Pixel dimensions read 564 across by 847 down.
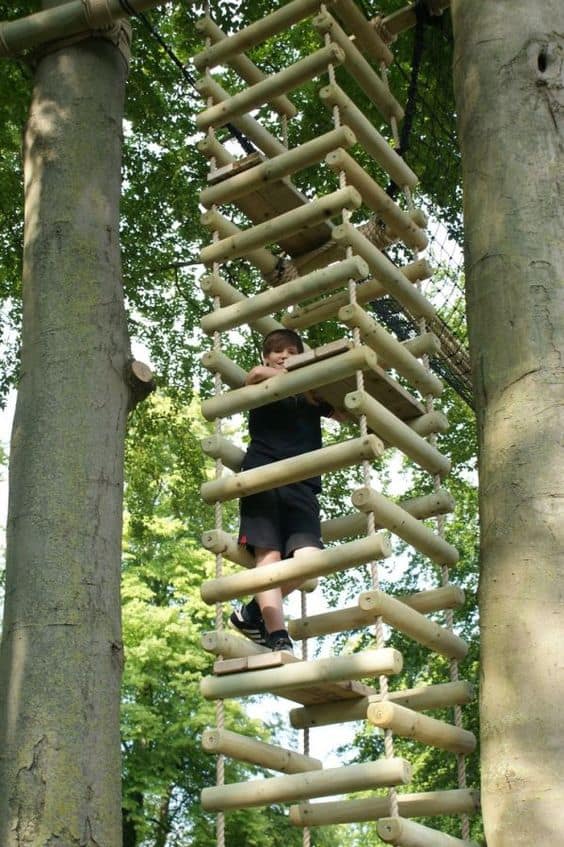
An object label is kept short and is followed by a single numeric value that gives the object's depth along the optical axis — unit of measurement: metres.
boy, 3.70
